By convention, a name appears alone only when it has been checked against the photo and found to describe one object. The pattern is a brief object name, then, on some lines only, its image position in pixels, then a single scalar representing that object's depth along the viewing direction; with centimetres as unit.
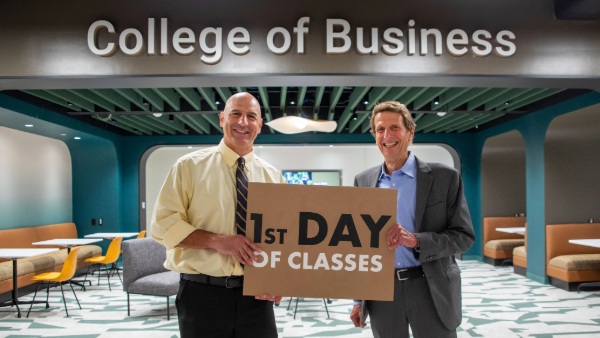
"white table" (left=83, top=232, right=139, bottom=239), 950
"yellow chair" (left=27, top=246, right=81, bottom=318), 634
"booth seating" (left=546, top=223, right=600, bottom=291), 764
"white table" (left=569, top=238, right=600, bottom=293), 678
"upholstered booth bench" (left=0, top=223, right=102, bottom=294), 728
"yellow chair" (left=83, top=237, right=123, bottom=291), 845
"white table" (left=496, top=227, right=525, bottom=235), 930
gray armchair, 572
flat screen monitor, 1440
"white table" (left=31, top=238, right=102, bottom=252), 805
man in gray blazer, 195
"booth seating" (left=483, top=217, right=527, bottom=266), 1063
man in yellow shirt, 179
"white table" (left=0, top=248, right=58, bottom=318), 618
